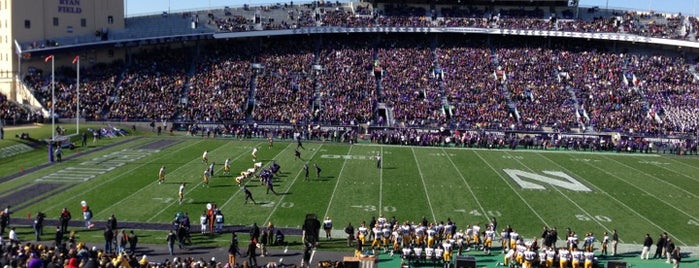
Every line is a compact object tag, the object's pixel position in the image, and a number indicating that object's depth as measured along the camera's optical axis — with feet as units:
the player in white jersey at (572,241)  67.26
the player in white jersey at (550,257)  65.16
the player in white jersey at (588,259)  64.08
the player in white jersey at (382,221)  71.72
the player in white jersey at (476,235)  72.28
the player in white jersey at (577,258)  64.39
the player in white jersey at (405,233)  70.03
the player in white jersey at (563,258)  64.59
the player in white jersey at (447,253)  65.41
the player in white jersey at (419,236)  71.20
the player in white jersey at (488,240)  69.92
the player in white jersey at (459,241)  69.15
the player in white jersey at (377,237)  70.74
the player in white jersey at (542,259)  65.26
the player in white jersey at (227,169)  108.78
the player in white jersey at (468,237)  72.28
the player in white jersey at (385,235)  70.79
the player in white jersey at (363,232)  70.76
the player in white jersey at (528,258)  63.41
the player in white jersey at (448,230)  71.70
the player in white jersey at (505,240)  70.90
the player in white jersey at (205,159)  114.57
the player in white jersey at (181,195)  87.38
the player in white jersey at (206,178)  99.04
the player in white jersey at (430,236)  69.94
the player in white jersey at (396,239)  69.82
